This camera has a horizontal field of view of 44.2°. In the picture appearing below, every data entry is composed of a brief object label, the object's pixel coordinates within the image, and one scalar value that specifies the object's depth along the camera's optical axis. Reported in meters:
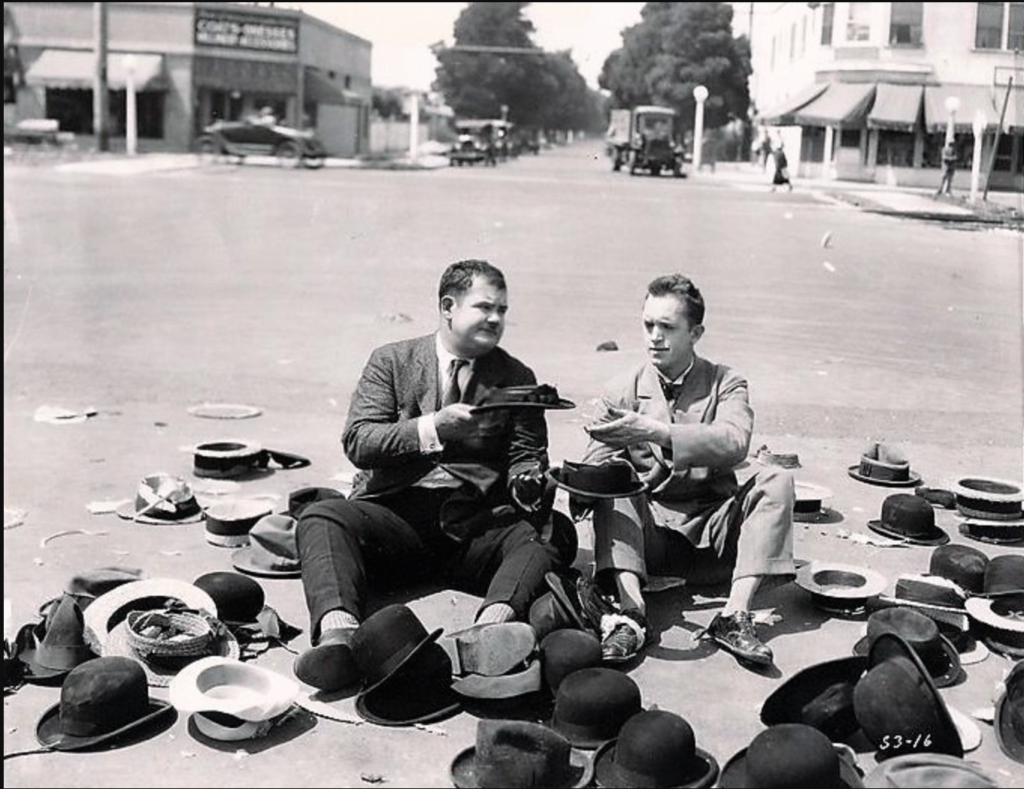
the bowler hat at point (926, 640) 4.12
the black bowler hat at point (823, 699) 3.65
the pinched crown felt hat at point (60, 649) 4.05
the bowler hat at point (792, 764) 3.21
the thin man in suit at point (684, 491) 4.52
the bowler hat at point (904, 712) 3.46
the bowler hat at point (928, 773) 3.18
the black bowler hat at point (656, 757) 3.36
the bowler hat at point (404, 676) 3.83
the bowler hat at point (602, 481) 4.48
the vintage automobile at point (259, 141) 46.56
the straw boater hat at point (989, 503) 6.05
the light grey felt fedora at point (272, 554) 5.20
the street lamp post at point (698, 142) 59.44
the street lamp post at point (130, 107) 49.96
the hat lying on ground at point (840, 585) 4.87
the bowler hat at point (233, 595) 4.52
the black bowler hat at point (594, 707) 3.65
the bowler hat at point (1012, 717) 3.71
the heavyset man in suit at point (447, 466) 4.65
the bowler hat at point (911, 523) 5.88
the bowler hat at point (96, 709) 3.61
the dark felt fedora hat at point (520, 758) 3.34
